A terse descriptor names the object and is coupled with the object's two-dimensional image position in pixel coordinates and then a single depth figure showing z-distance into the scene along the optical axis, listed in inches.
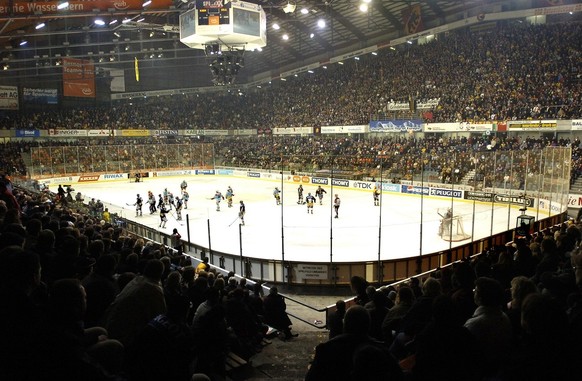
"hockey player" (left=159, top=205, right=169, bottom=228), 860.0
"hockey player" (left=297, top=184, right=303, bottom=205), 1123.9
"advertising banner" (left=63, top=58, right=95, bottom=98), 1700.3
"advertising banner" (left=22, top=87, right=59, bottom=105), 1895.9
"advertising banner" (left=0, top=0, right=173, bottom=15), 770.1
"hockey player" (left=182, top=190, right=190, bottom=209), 1038.4
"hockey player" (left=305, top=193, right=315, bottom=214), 963.7
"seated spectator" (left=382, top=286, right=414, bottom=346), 184.9
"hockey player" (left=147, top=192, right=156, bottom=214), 995.3
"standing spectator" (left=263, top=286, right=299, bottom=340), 338.3
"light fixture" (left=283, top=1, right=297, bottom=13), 1045.6
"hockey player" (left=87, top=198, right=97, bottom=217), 799.0
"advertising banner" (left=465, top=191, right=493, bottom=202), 923.6
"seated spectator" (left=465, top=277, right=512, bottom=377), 132.7
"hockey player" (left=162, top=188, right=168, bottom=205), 956.0
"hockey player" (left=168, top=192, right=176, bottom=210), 970.3
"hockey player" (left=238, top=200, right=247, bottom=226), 858.1
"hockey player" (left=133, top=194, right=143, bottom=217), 953.5
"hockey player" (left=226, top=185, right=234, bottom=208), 1072.2
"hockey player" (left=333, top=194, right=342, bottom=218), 882.1
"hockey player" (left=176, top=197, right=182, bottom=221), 926.4
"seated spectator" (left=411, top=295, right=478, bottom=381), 108.0
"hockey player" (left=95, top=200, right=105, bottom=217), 800.0
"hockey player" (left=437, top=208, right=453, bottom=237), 677.3
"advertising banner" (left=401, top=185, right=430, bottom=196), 1189.7
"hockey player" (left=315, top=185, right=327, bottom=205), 1092.5
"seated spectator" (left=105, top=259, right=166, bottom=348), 146.3
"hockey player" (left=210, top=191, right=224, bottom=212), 1024.9
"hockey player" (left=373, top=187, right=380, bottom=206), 1027.1
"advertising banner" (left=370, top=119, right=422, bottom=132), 1526.8
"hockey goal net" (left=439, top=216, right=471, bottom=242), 677.3
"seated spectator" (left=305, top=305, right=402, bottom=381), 110.5
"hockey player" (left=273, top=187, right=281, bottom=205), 1075.3
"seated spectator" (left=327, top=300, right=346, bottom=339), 223.3
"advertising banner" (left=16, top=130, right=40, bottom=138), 1804.9
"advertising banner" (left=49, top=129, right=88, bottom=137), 1889.8
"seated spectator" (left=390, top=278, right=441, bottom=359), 160.4
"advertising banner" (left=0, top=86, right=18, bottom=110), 1814.7
